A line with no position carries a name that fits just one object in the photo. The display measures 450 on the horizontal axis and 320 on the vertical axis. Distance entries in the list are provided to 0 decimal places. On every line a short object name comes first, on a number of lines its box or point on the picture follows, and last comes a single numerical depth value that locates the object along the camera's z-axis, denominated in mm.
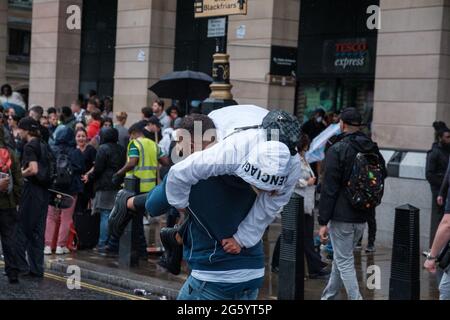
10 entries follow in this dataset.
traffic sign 11625
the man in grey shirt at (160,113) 16156
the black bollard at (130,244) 10852
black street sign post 11738
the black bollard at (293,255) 8773
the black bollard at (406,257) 7793
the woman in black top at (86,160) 12195
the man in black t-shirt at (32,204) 9906
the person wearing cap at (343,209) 8195
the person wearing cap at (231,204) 4688
